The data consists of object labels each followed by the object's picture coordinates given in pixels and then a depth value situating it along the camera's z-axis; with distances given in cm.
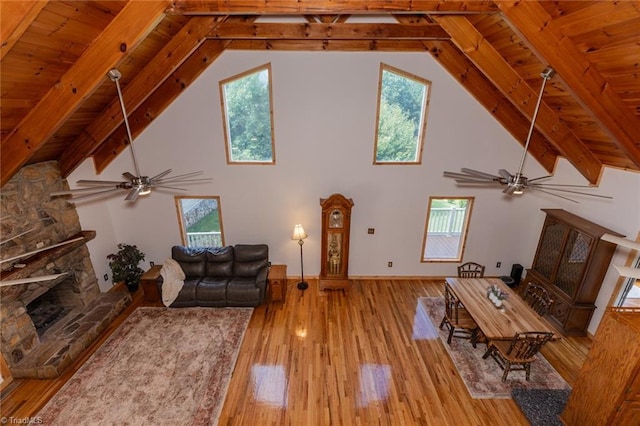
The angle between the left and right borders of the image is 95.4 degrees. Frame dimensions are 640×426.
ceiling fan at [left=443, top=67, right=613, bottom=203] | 347
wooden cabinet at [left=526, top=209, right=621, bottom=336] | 456
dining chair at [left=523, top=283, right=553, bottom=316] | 466
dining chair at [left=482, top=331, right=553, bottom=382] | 380
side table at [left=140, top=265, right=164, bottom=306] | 570
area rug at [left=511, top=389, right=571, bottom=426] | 364
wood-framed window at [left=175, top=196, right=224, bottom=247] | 618
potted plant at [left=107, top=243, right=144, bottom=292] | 584
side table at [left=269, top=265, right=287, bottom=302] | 571
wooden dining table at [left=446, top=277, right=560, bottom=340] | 397
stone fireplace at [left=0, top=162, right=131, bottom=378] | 411
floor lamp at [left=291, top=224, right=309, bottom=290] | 586
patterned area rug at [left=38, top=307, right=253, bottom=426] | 368
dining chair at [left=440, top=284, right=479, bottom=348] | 458
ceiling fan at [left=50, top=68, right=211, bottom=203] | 314
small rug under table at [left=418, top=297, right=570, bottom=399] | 404
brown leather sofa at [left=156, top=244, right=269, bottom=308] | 562
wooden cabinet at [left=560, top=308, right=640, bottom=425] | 290
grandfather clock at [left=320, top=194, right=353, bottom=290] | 556
